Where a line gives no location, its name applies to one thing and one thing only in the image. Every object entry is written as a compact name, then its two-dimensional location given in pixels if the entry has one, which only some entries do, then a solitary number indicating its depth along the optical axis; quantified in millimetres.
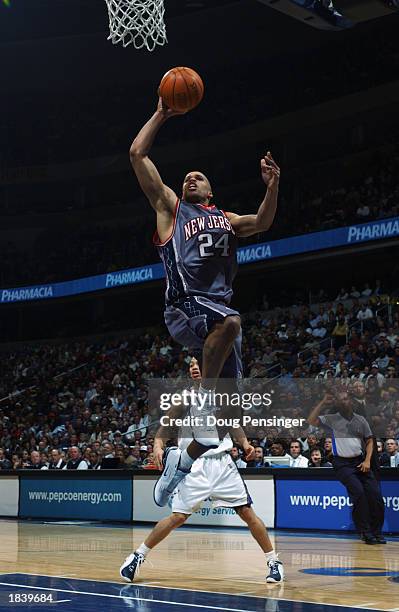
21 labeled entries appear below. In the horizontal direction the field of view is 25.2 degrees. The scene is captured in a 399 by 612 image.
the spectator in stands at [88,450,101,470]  17766
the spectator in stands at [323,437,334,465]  14625
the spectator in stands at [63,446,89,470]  17750
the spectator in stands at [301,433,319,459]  15541
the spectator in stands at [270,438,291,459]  15375
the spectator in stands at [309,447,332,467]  14344
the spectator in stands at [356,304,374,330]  21364
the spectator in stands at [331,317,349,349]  21641
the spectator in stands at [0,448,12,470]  20638
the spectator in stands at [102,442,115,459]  18355
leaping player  6453
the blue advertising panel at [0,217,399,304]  23234
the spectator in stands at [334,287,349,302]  24828
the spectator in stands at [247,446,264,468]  15017
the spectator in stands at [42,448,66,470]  18453
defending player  7125
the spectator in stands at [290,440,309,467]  14523
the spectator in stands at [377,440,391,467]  13805
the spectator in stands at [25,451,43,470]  18984
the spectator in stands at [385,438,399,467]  13600
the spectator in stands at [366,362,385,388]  17125
